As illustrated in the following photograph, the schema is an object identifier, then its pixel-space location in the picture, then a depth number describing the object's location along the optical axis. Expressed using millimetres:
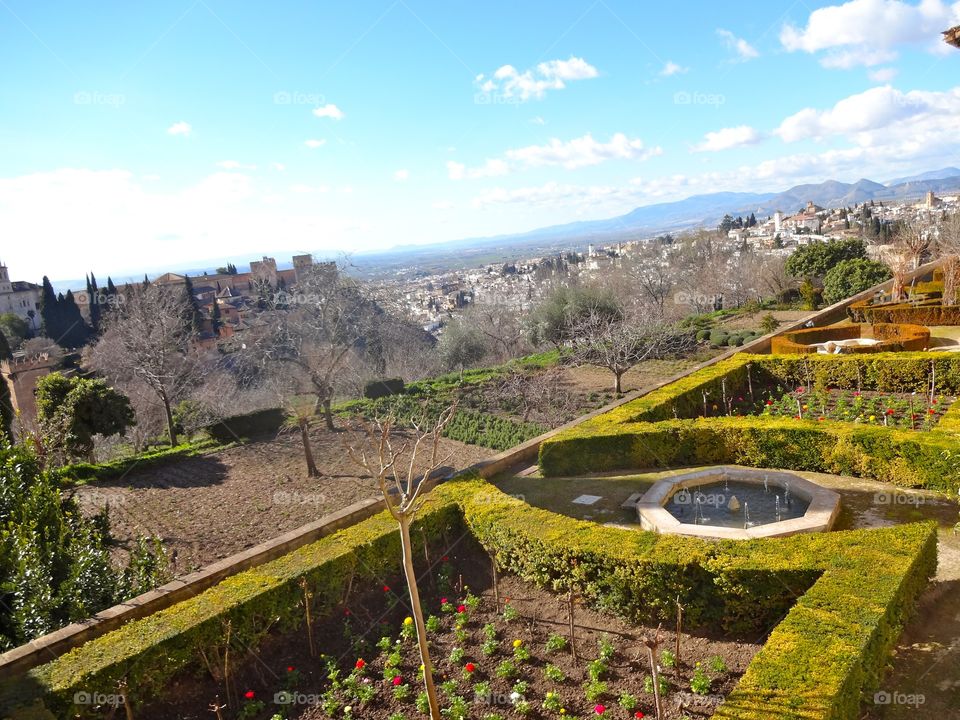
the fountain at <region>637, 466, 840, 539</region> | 7590
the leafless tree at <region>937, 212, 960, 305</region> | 21922
